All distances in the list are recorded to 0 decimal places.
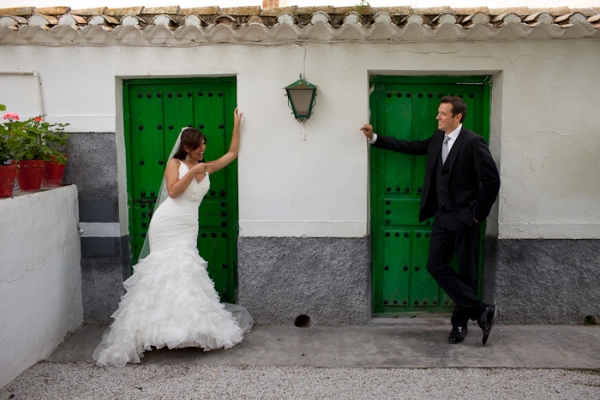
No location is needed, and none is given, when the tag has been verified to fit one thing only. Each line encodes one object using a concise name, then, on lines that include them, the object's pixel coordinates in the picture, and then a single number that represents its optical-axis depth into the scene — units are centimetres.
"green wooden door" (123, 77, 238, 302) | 475
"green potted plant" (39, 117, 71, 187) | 439
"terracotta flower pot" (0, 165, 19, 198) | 376
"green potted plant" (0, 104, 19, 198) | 377
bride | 399
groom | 410
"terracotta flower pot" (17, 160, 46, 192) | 415
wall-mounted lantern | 435
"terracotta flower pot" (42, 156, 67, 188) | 441
